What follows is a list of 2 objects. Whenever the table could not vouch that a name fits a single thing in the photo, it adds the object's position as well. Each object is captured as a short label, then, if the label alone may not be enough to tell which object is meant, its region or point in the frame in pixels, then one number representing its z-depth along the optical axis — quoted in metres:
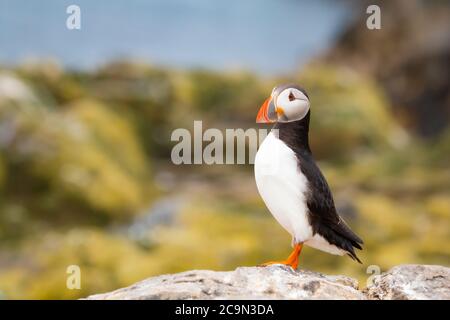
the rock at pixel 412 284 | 2.26
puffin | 2.44
